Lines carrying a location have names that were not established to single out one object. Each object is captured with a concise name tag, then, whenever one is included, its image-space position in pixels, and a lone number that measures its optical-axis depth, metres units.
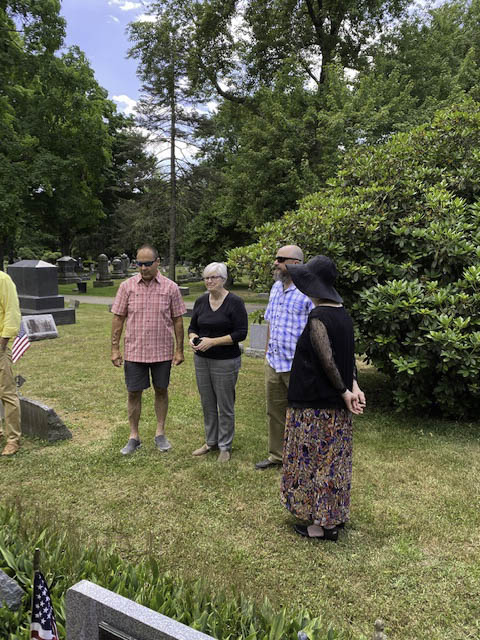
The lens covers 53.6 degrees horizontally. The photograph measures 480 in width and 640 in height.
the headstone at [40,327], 11.53
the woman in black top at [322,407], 3.25
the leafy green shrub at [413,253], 5.25
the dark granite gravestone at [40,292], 13.61
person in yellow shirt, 4.61
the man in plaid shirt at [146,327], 4.72
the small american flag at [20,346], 6.34
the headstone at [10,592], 2.29
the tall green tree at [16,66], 18.28
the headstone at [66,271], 31.38
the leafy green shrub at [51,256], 43.19
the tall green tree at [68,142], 23.30
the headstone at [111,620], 1.59
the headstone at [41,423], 5.15
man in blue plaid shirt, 4.23
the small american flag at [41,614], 1.78
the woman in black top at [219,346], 4.51
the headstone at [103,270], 30.81
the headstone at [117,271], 36.25
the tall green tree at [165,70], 23.00
